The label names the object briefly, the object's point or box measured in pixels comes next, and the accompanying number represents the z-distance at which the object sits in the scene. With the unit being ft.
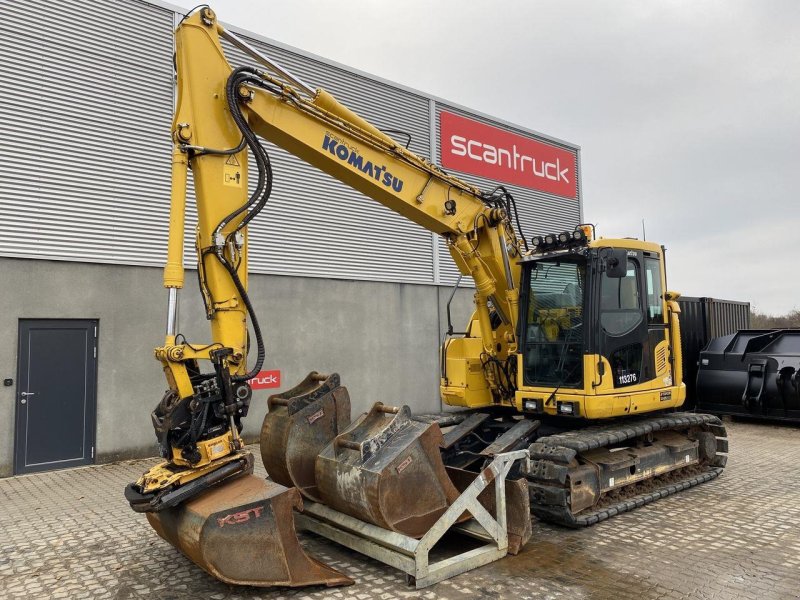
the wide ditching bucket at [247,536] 12.66
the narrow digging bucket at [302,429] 16.87
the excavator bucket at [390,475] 14.37
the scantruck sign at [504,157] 46.47
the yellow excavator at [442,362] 13.60
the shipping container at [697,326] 43.70
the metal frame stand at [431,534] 13.84
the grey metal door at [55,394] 27.50
